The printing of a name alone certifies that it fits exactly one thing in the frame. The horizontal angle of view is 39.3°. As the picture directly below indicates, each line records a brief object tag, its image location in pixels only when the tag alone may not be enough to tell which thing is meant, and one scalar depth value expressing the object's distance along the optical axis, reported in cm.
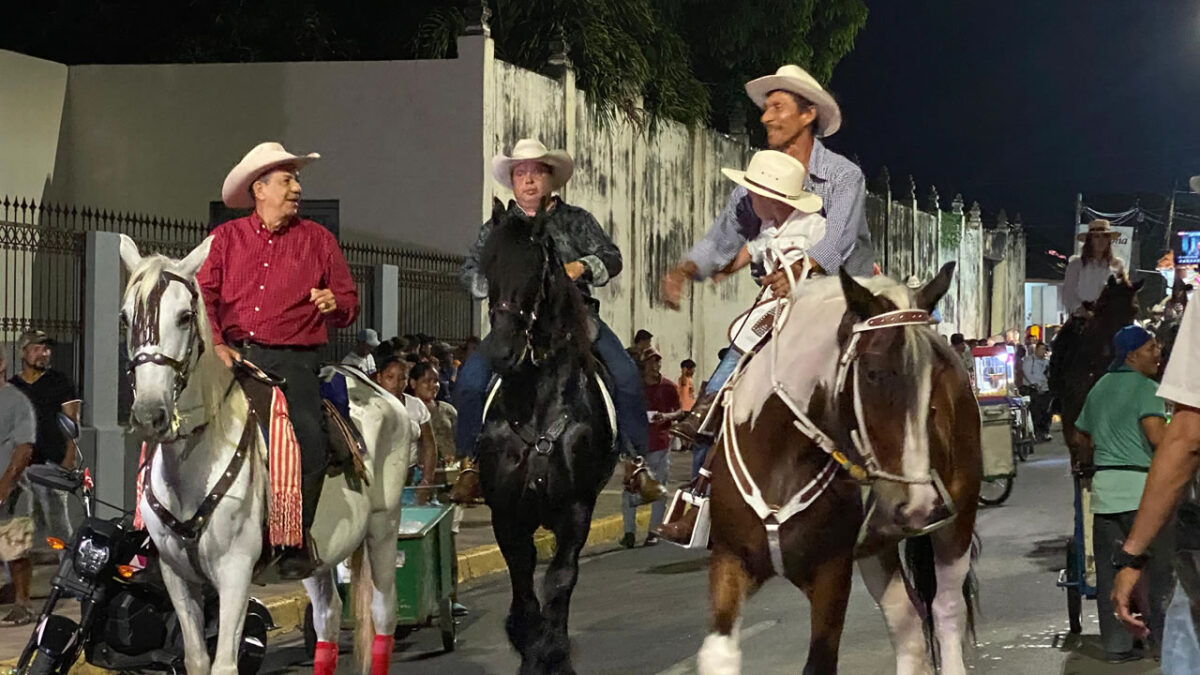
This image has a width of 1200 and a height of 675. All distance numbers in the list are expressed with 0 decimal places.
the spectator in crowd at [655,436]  1694
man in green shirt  1026
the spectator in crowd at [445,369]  1902
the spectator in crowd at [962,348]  2494
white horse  718
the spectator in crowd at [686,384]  2422
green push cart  1084
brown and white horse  617
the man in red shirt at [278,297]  816
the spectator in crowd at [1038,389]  3569
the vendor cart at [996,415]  1095
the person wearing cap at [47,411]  1291
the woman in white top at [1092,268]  1420
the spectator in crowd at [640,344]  1908
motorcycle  841
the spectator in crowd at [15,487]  1181
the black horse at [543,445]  861
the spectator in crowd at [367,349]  1724
